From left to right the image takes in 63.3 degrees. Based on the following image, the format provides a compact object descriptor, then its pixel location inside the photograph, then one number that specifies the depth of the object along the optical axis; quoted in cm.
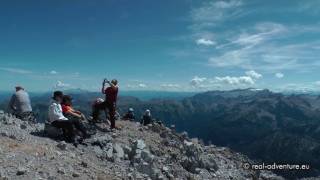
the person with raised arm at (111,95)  1642
